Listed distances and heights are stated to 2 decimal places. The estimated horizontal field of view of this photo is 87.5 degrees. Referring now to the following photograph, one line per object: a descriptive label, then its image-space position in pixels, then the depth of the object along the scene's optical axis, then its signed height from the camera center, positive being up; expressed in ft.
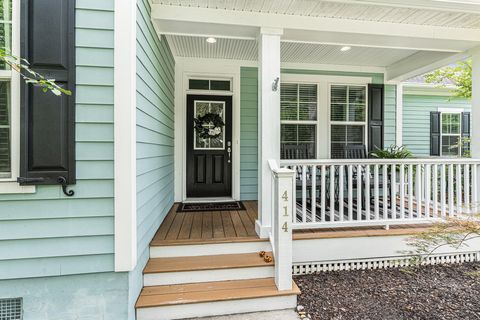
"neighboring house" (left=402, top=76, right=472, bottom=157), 20.15 +3.45
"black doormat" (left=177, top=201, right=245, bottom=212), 12.73 -2.55
